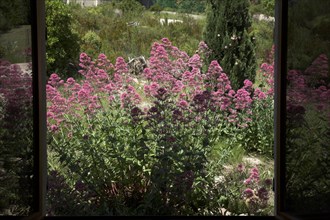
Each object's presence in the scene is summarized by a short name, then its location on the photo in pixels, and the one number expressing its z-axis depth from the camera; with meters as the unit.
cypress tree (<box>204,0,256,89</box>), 5.05
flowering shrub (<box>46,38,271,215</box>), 4.48
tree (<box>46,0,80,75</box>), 5.00
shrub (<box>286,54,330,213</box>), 2.73
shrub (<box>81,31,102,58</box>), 5.06
